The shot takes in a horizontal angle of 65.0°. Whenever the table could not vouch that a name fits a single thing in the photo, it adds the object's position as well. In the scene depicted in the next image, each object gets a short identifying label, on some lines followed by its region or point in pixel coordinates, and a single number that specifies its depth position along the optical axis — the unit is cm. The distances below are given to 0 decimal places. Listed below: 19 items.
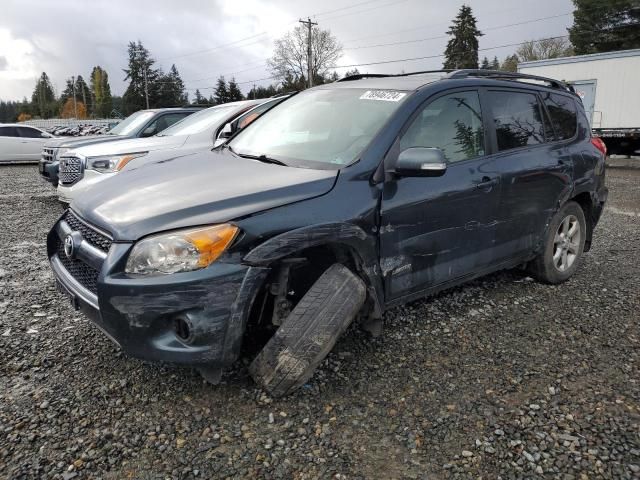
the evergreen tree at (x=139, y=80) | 8169
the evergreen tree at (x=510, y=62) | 5942
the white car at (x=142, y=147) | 659
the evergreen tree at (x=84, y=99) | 10526
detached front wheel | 254
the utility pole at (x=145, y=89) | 7604
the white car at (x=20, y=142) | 1622
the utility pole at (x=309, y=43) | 4253
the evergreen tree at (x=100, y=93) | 10456
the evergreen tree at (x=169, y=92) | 8190
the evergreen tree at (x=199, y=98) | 8562
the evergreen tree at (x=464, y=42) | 5588
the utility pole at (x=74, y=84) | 9579
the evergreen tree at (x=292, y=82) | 6081
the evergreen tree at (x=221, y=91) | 7409
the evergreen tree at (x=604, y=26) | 3909
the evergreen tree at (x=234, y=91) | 7375
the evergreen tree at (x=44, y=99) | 11381
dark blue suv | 234
